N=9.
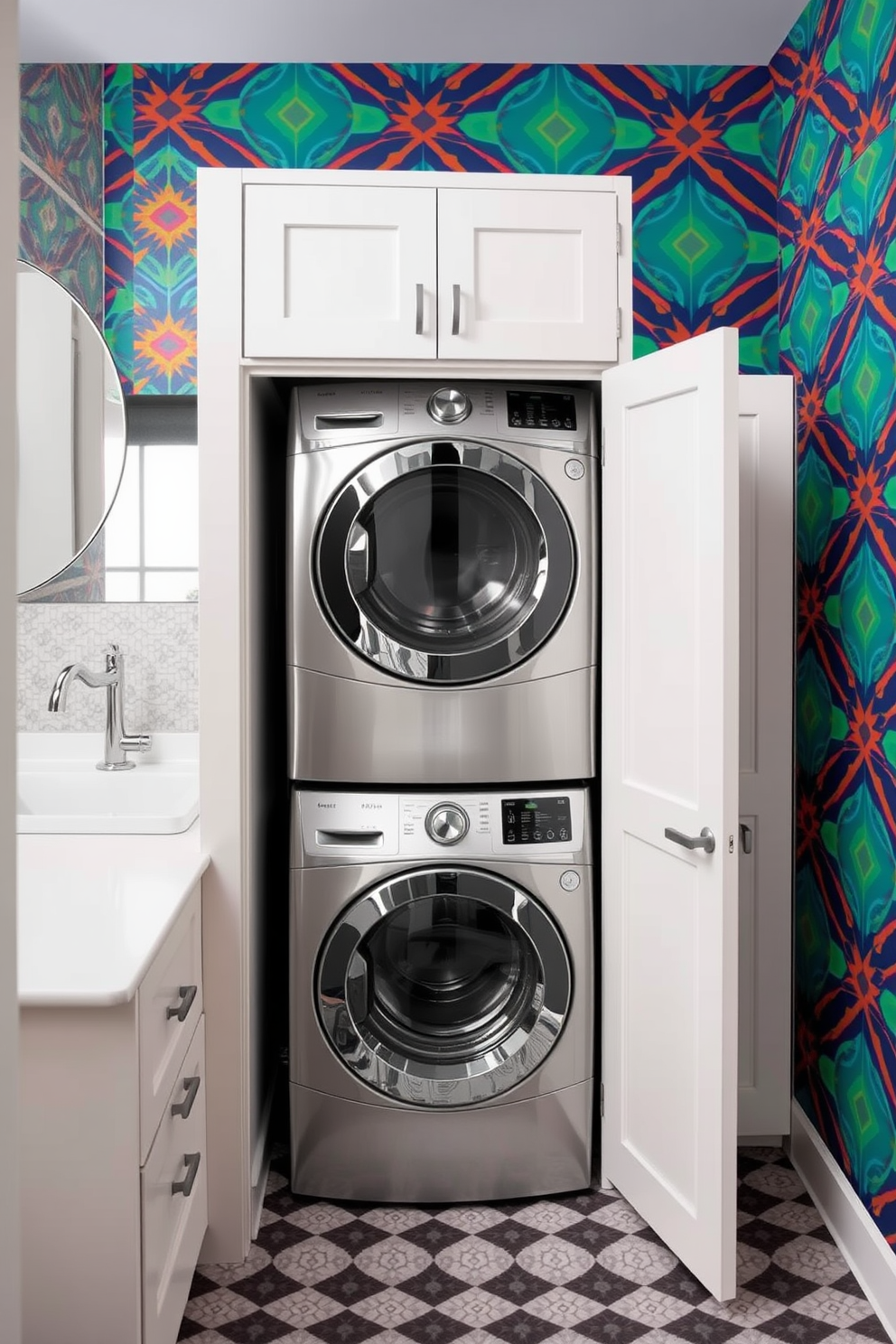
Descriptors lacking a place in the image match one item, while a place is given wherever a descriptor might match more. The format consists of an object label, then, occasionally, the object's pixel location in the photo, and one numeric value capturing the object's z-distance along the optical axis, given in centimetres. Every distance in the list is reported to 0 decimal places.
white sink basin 238
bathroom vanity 139
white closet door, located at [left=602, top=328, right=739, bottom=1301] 181
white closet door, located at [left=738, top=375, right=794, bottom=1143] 235
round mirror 244
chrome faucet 246
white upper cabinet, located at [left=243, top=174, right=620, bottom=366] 201
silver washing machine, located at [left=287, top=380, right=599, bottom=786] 215
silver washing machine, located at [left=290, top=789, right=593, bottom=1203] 218
